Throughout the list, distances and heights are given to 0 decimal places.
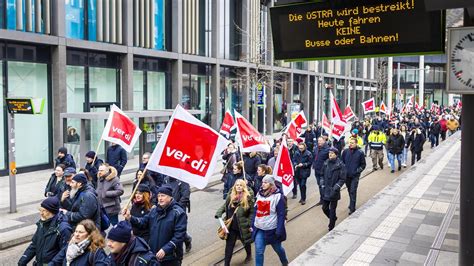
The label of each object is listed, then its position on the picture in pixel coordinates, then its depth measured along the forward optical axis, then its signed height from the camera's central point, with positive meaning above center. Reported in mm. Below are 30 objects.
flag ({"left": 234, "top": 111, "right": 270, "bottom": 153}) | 12047 -647
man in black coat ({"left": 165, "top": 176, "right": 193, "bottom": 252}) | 9742 -1632
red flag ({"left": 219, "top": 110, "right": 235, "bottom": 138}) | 17125 -505
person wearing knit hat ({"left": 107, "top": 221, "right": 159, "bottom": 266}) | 5281 -1476
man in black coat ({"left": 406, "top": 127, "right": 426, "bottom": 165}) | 21219 -1319
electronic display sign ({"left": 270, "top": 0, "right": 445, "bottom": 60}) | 5168 +882
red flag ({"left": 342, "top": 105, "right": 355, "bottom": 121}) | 21516 -163
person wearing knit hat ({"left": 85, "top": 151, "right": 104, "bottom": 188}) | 11967 -1357
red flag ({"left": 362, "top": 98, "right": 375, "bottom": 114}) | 27000 +227
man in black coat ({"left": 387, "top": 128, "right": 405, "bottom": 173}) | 19752 -1369
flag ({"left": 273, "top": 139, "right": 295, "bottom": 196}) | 10055 -1209
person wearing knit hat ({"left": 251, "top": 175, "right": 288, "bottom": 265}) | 7934 -1709
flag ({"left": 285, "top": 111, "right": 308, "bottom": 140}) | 16108 -537
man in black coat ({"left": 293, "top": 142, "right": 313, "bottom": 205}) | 14219 -1648
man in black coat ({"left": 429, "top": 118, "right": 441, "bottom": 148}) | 28641 -1194
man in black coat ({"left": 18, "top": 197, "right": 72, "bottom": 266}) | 6250 -1555
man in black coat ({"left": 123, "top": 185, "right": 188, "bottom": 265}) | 6547 -1534
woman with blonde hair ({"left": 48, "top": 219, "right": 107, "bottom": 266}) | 5258 -1454
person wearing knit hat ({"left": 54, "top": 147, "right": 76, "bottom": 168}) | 12228 -1184
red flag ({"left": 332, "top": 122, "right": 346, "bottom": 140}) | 18172 -753
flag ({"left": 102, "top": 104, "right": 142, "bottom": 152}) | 12117 -489
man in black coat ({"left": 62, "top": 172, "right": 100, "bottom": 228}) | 7445 -1394
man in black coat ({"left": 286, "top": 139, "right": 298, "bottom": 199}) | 15039 -1237
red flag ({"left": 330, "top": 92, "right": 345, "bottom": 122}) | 17656 -98
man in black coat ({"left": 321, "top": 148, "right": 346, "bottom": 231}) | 10789 -1570
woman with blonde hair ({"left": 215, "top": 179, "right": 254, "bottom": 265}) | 8336 -1738
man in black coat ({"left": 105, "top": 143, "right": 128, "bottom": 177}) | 13836 -1312
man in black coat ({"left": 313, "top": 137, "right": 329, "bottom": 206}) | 14055 -1331
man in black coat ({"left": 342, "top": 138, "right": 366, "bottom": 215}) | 12633 -1502
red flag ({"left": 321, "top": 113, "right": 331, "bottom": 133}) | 20275 -594
